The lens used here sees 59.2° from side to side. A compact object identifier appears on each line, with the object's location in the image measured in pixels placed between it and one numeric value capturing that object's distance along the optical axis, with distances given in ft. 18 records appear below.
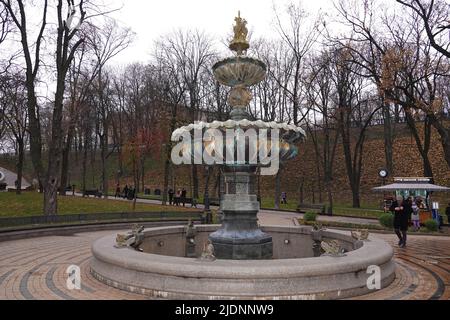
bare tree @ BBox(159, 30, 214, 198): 102.89
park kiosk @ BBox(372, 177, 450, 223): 72.08
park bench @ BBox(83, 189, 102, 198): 117.95
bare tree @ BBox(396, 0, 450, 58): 51.68
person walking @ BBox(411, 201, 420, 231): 59.57
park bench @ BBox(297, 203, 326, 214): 87.34
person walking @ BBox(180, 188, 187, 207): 98.33
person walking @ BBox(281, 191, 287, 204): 116.74
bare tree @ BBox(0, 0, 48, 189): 58.22
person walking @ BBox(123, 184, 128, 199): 117.35
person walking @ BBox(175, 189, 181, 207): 98.76
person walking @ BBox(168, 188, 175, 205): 100.97
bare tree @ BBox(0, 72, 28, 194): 52.03
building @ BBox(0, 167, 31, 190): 192.40
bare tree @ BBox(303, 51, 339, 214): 100.63
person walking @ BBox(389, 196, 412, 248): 39.55
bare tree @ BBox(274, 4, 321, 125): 97.45
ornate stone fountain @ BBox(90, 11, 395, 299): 19.49
